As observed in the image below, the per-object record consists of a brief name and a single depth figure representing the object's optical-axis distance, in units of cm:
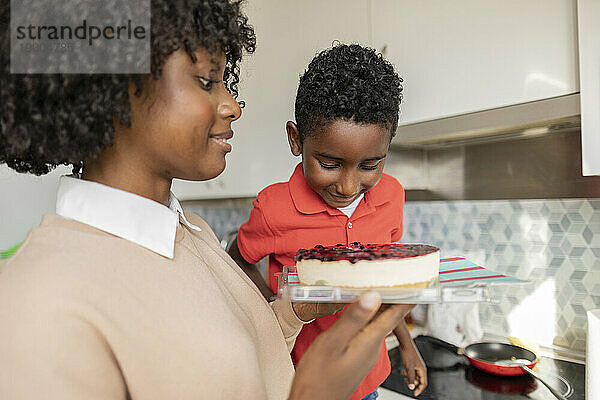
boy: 93
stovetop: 123
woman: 44
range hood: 101
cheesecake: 61
